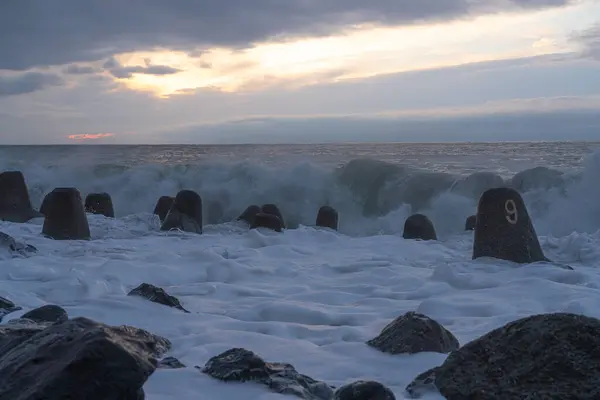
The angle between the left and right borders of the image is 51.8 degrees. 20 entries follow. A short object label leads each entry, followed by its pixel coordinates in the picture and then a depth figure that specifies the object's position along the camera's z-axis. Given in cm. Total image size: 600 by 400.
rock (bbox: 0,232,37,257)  612
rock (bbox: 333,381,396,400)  242
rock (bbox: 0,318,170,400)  187
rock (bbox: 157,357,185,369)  278
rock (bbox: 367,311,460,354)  321
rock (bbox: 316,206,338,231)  1053
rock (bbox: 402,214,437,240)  910
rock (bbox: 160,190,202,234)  934
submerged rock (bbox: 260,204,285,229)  1089
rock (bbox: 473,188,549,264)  647
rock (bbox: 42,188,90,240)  793
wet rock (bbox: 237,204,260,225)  1052
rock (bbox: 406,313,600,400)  214
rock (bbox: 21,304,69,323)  338
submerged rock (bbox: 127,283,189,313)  414
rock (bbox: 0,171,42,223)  981
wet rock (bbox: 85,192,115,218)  1166
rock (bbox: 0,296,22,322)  379
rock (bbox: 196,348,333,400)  254
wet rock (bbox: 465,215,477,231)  1049
